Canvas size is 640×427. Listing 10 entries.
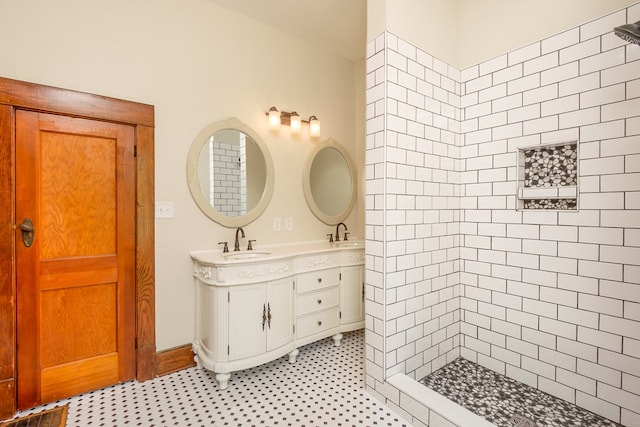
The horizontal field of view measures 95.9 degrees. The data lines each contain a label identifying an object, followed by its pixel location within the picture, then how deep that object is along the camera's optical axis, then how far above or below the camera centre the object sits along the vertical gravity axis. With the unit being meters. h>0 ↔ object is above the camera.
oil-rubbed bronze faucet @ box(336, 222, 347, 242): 3.09 -0.23
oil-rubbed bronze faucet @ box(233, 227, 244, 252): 2.43 -0.29
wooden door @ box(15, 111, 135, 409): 1.74 -0.30
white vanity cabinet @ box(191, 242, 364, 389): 1.96 -0.70
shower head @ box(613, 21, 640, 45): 1.11 +0.69
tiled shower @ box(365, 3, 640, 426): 1.49 -0.06
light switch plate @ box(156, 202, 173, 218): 2.13 +0.01
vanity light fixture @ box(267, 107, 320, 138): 2.62 +0.85
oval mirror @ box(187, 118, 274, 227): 2.31 +0.32
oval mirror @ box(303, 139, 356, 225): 2.98 +0.30
